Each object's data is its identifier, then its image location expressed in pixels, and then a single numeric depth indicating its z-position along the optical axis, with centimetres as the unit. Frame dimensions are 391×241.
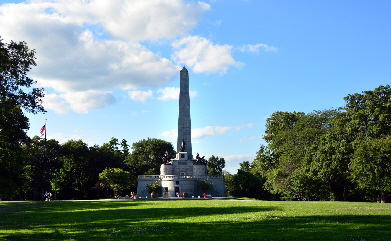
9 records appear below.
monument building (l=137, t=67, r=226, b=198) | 6519
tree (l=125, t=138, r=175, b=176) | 9362
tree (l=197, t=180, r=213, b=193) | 6431
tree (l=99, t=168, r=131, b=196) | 6638
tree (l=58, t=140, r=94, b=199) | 7462
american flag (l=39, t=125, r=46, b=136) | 5025
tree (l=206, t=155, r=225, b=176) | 11988
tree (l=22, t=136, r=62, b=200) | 7010
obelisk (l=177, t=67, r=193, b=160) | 7569
